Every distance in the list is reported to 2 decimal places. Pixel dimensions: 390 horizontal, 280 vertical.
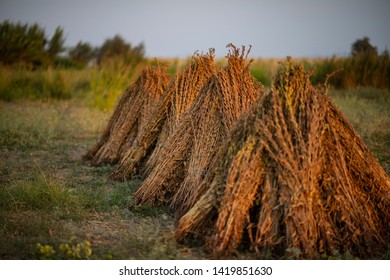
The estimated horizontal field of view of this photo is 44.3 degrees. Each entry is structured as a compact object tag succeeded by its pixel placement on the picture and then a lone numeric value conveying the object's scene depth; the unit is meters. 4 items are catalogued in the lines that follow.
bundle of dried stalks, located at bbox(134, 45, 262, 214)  4.47
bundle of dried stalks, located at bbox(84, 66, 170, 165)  6.33
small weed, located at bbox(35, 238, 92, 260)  3.29
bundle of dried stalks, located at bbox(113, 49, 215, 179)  5.43
